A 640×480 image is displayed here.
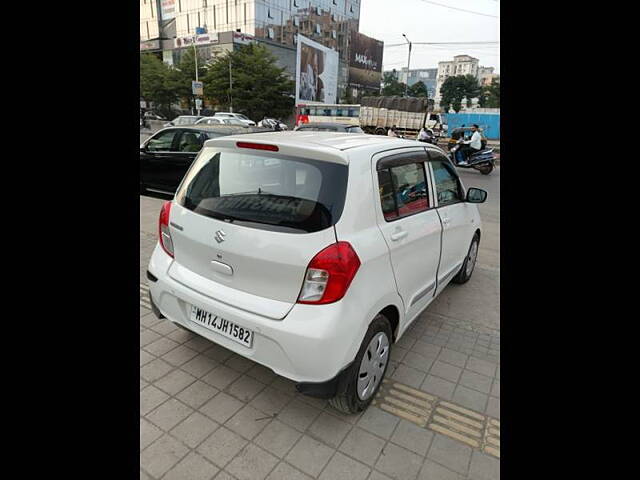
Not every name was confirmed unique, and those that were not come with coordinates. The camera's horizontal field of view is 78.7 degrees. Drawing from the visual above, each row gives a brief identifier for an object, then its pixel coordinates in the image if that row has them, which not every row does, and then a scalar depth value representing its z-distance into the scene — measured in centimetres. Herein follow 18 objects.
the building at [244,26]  5391
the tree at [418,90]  7356
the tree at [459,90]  6881
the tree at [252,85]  3978
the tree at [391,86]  7450
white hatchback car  205
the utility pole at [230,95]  3962
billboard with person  3409
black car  773
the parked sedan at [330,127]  1239
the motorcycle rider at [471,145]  1492
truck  2634
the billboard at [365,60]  6562
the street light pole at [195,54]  4136
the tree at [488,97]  6080
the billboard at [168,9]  6103
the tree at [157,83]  4406
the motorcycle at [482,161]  1435
